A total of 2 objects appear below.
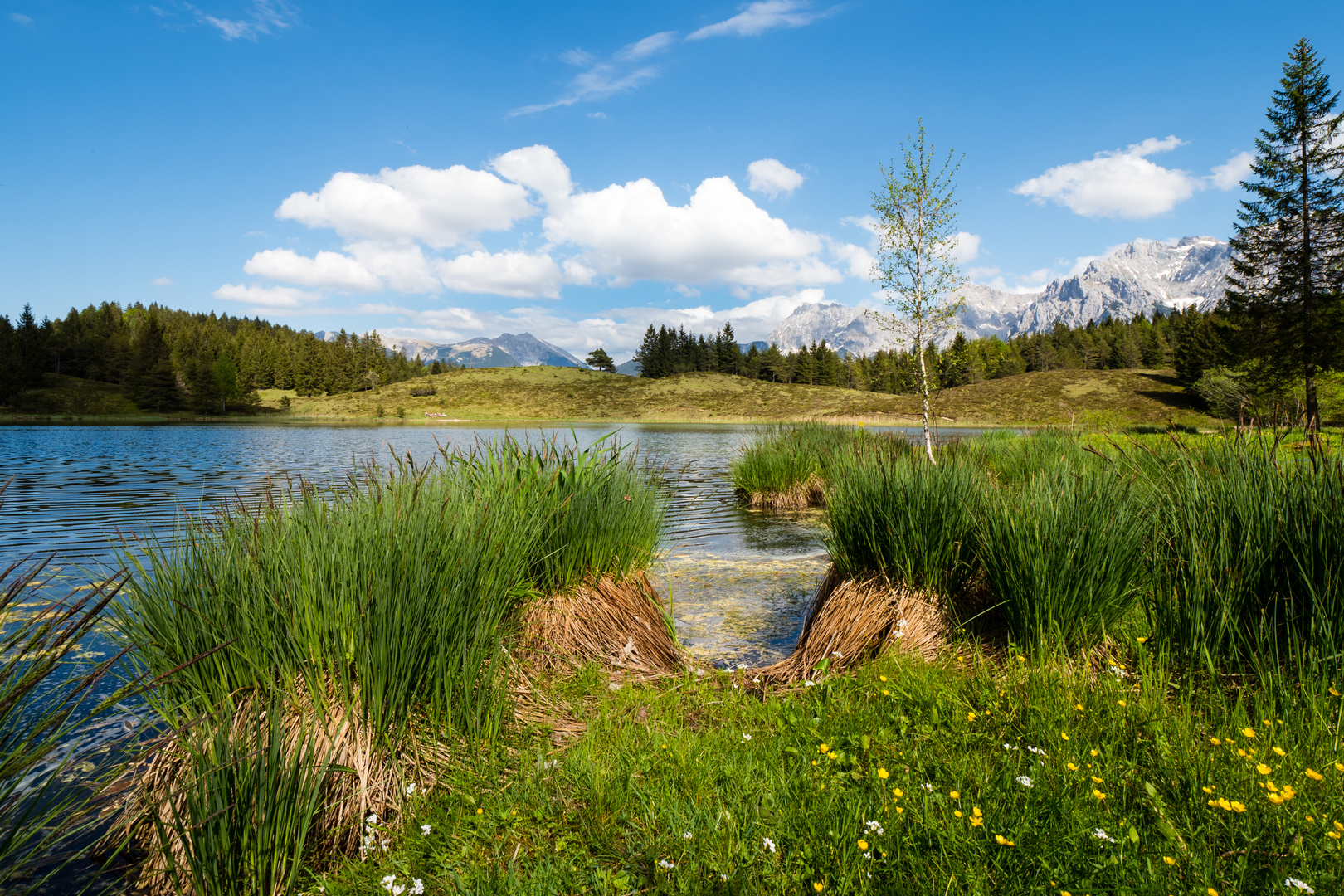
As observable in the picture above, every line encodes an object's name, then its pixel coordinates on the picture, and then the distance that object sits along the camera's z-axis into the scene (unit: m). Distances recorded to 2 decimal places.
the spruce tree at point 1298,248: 29.06
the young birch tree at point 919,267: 15.59
